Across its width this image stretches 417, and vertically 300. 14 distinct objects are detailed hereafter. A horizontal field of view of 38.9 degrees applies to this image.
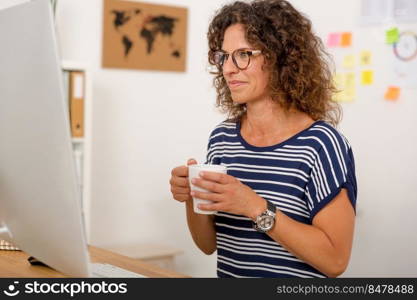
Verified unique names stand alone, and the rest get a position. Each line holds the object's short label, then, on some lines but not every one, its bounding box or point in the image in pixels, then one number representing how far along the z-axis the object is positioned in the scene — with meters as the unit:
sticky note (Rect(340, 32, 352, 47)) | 3.12
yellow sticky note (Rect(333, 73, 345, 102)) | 3.14
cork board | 3.13
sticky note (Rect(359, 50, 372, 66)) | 3.03
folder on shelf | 2.73
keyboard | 1.22
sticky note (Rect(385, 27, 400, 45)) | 2.92
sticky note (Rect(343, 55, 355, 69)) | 3.10
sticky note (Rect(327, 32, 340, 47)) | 3.17
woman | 1.40
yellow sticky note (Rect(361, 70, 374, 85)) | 3.02
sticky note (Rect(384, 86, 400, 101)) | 2.92
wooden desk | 1.27
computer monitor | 0.80
